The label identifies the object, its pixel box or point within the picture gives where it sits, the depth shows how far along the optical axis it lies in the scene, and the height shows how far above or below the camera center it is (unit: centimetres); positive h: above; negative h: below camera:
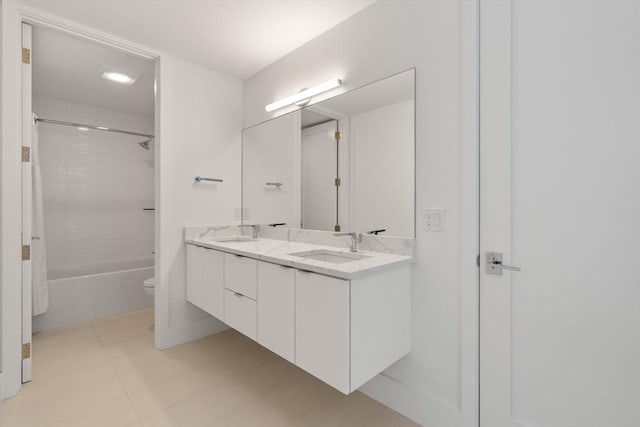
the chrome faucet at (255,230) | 277 -17
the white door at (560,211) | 108 +0
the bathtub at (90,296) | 285 -86
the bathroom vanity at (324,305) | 130 -48
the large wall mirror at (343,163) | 171 +34
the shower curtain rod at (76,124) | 309 +92
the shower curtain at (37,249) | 254 -33
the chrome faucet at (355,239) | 187 -17
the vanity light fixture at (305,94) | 203 +86
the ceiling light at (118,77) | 274 +125
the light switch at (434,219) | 153 -4
